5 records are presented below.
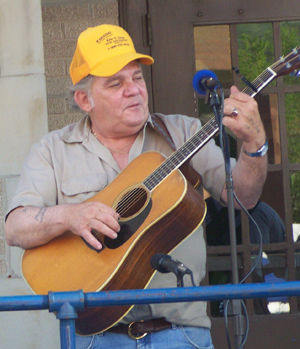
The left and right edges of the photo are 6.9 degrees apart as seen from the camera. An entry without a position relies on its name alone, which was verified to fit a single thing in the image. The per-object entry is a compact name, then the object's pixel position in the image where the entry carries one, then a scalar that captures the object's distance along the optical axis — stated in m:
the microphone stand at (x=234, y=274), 6.12
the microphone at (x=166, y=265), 6.11
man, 6.33
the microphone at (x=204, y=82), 6.18
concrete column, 7.02
